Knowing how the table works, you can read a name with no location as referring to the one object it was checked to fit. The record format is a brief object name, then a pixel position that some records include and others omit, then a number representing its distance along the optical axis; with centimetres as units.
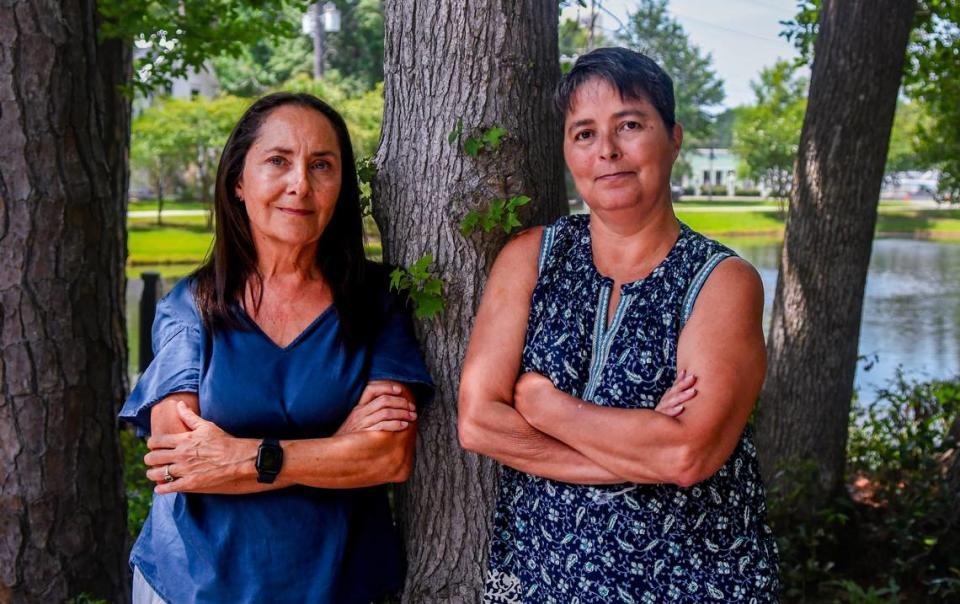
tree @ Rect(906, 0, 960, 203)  779
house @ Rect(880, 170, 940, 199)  4578
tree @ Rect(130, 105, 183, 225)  3005
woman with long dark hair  244
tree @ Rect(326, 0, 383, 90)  3506
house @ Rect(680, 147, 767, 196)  6056
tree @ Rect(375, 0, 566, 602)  279
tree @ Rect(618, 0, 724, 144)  4538
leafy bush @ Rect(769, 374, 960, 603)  448
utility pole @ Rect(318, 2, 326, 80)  3362
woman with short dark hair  225
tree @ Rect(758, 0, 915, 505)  531
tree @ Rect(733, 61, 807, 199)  3669
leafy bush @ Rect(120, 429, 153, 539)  450
